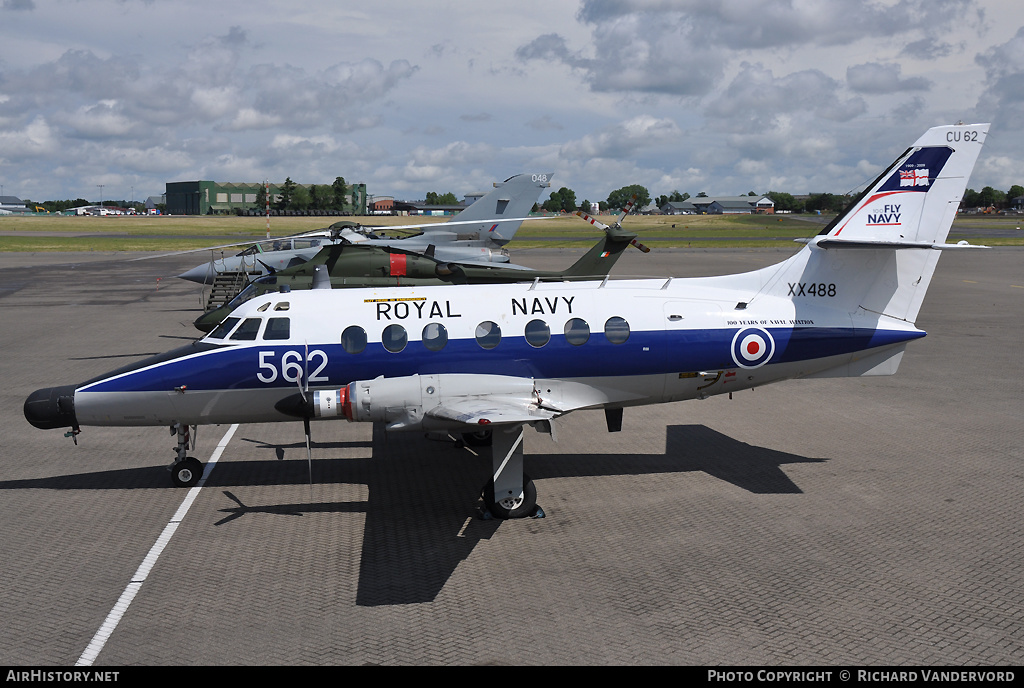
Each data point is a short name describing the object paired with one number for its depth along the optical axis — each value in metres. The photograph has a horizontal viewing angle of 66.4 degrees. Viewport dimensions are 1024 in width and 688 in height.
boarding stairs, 33.81
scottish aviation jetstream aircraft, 12.59
